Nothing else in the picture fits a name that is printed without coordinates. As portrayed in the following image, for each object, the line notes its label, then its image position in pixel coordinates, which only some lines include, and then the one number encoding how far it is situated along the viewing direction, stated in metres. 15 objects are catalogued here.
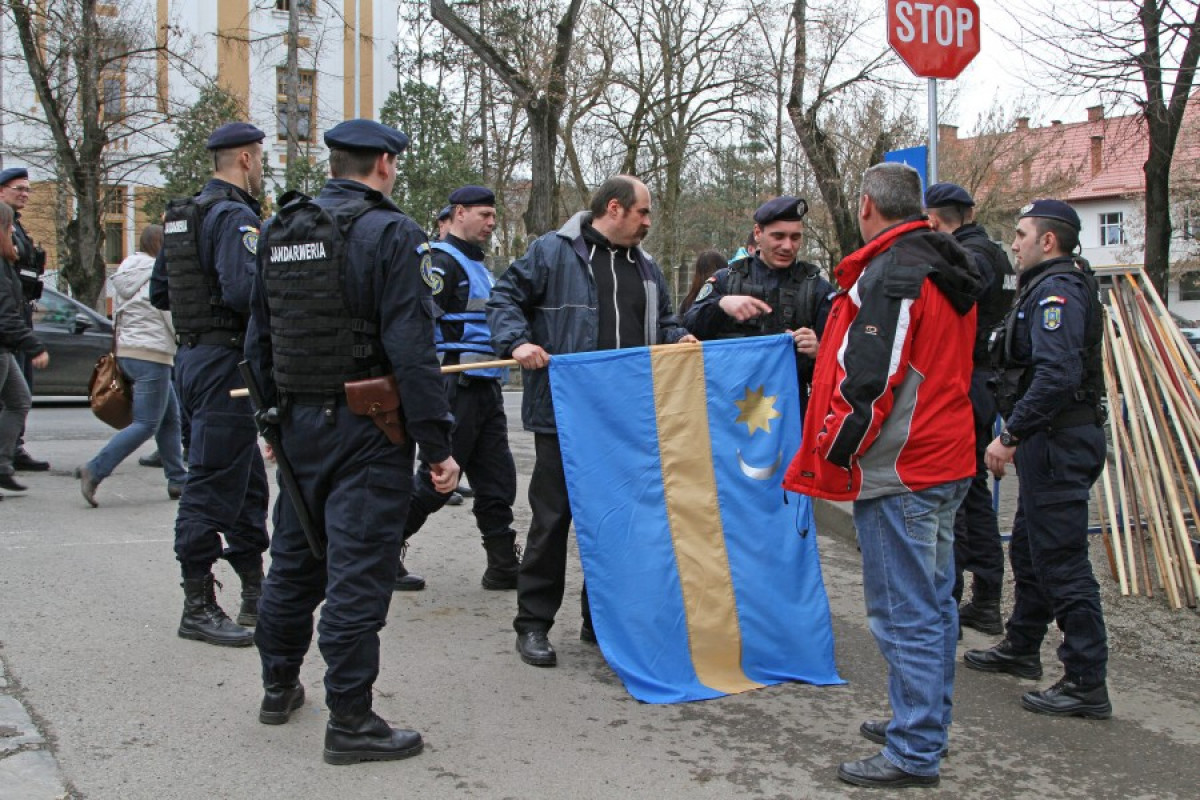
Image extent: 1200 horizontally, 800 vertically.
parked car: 14.52
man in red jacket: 3.44
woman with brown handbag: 7.39
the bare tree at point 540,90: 19.11
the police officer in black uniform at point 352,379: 3.54
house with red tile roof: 31.92
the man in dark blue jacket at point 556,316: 4.67
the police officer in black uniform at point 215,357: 4.68
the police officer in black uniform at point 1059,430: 4.18
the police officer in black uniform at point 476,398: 5.67
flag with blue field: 4.36
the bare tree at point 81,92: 23.55
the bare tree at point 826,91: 19.80
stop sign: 6.46
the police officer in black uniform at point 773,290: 4.90
